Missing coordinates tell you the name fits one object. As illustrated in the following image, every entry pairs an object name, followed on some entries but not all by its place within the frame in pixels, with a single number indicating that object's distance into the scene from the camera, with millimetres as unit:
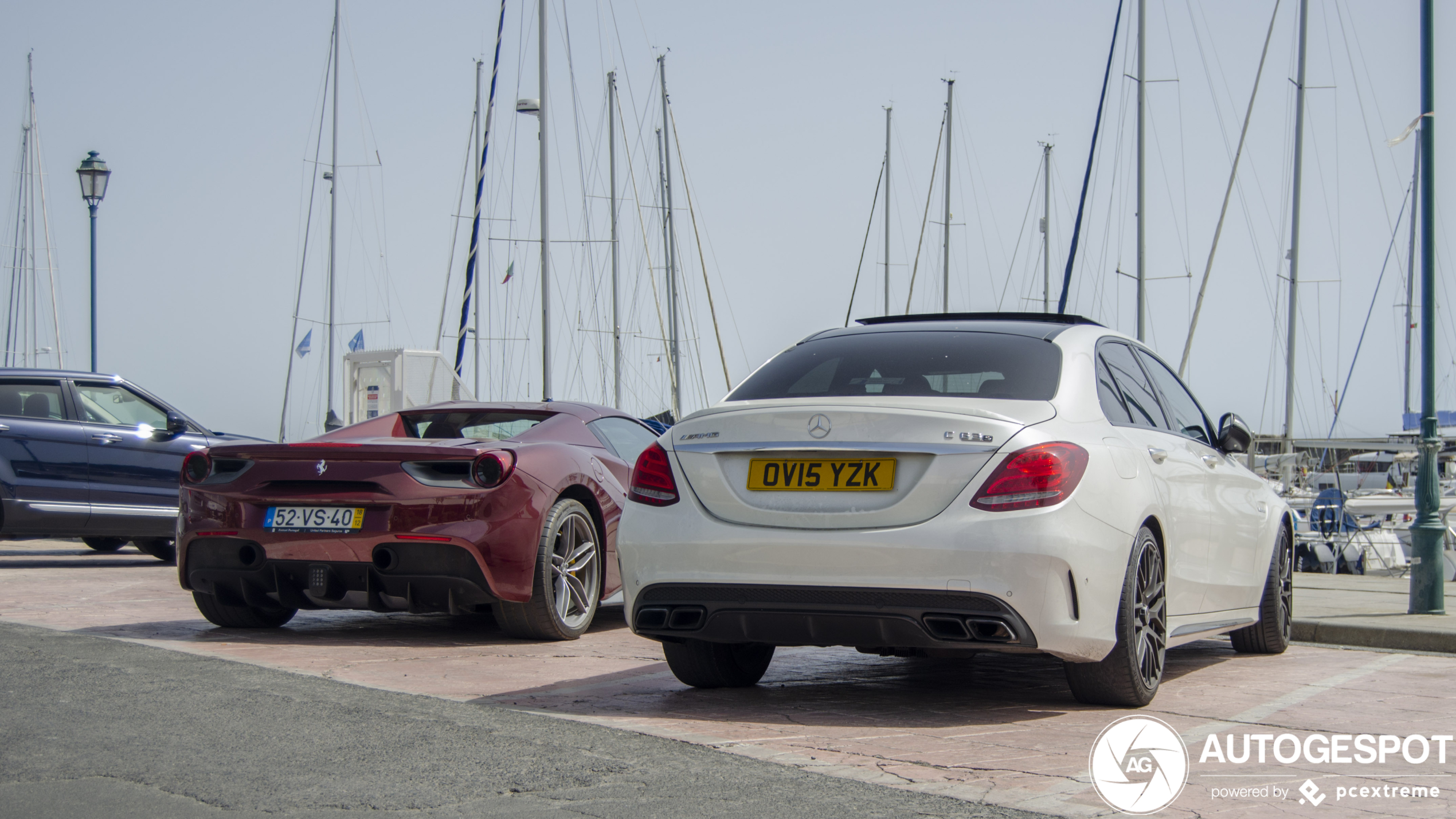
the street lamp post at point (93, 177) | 20000
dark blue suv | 11539
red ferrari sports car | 6734
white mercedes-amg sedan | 4605
